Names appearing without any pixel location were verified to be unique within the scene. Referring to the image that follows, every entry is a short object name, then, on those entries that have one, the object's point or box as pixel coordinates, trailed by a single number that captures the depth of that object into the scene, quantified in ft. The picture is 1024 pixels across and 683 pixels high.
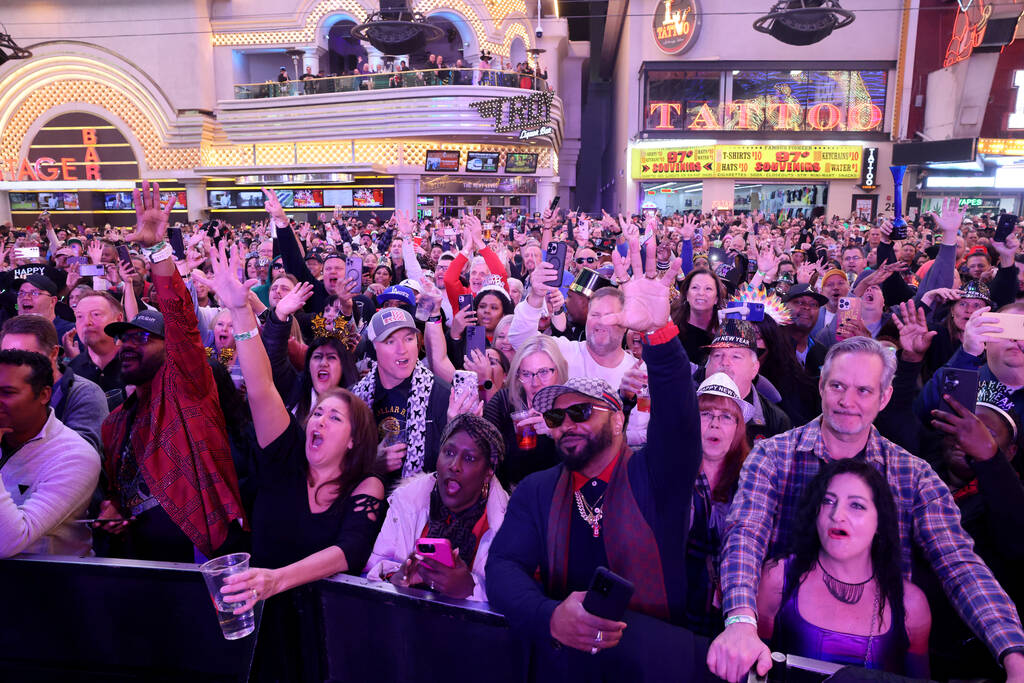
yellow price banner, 84.94
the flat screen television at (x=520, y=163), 90.27
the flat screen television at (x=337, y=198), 86.84
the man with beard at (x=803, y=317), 15.05
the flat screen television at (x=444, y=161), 86.38
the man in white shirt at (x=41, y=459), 7.81
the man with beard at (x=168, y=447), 8.76
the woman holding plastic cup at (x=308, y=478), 7.76
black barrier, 6.79
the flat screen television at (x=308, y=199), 86.36
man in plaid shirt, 5.82
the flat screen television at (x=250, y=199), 90.63
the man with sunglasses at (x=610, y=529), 5.95
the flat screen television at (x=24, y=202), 98.17
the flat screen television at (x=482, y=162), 87.91
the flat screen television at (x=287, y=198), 86.17
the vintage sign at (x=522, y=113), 73.61
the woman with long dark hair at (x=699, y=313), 14.39
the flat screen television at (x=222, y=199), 92.27
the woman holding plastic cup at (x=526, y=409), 9.45
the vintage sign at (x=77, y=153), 97.96
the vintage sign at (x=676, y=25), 81.66
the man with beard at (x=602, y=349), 11.59
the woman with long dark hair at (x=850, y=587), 6.09
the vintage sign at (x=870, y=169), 83.97
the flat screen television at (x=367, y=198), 87.04
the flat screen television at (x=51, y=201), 98.68
